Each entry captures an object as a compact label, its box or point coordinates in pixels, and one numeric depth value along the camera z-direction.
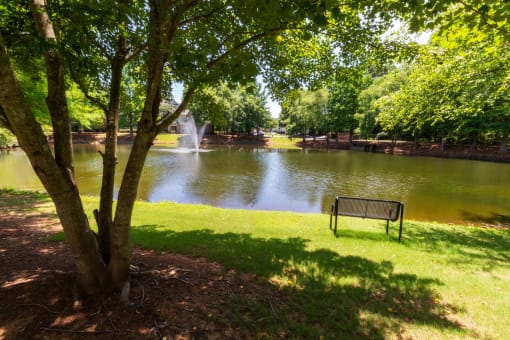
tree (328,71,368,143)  42.09
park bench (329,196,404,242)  5.94
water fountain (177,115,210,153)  42.33
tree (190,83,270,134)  45.28
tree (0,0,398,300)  2.38
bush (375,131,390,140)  44.04
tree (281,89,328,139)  42.28
